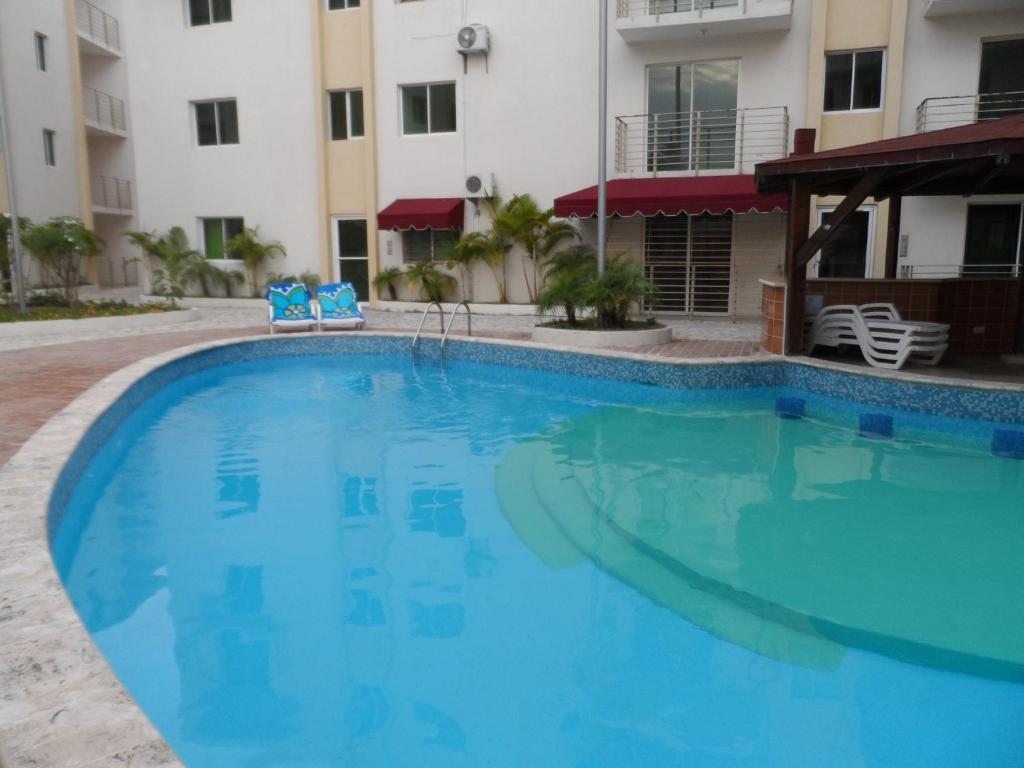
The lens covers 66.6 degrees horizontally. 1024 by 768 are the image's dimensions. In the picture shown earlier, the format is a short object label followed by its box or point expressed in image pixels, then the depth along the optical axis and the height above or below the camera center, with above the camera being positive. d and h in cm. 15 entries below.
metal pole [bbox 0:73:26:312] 1534 +149
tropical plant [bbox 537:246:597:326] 1333 -25
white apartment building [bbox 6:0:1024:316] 1634 +395
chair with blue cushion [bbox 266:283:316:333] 1502 -58
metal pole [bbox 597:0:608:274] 1352 +206
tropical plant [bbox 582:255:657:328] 1303 -18
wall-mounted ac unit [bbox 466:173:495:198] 1950 +232
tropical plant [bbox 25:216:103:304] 1623 +70
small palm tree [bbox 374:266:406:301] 2056 -4
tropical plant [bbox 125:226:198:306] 2186 +54
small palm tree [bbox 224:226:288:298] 2144 +76
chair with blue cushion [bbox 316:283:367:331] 1530 -58
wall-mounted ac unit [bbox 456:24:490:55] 1907 +586
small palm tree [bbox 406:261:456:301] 2005 -1
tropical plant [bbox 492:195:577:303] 1858 +121
